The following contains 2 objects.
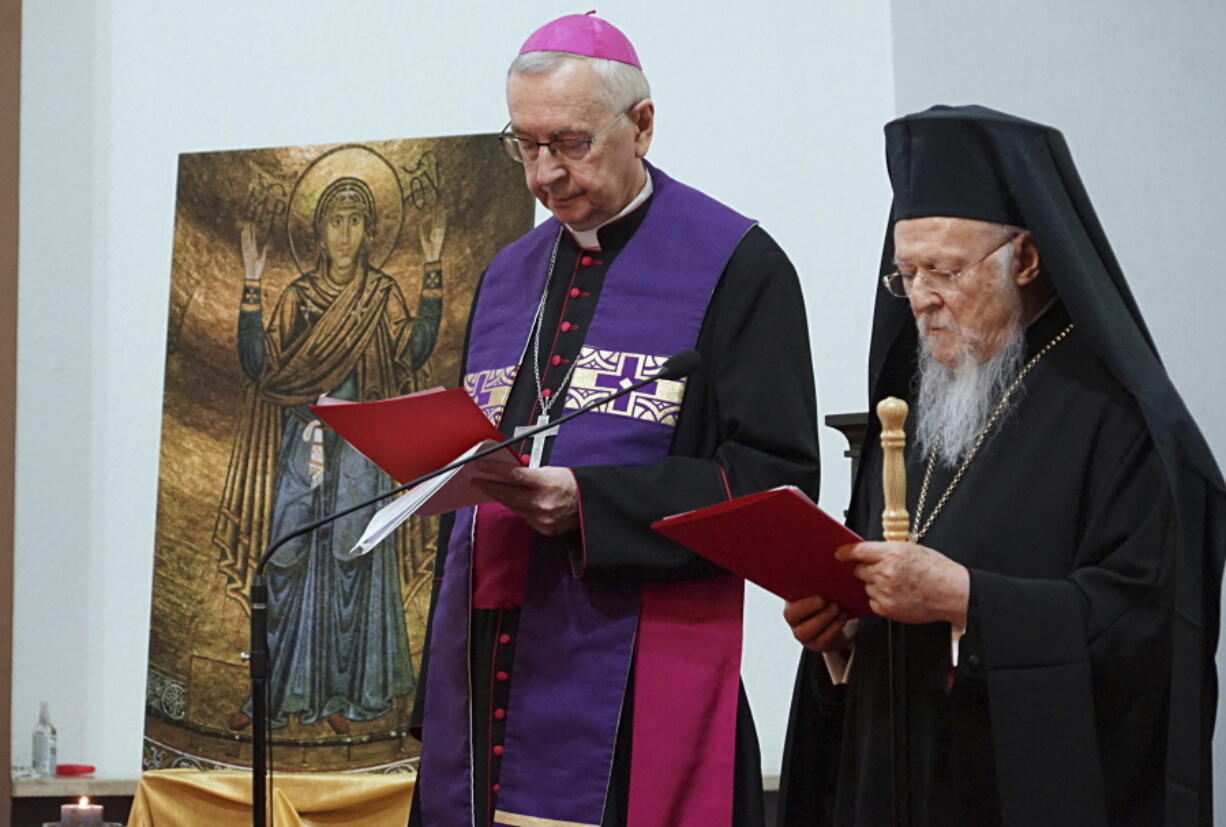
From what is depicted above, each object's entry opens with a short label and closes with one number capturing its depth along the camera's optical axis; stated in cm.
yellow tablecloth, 550
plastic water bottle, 565
